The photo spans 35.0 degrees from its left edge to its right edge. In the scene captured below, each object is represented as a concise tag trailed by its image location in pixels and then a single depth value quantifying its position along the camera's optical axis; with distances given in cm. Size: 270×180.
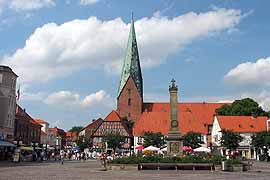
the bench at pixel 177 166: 3094
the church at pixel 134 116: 10225
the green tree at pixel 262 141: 6484
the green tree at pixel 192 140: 8150
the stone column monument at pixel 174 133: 3625
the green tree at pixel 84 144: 11078
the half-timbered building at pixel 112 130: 10194
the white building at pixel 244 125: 8481
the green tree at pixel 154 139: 8319
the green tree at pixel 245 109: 9112
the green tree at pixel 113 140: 8994
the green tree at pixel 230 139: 7162
